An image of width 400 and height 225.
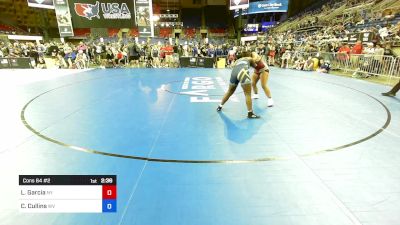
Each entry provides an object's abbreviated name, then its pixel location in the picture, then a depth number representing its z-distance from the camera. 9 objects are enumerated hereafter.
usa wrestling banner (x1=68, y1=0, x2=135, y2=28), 20.05
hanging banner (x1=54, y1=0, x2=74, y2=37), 17.86
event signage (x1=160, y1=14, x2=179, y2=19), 36.88
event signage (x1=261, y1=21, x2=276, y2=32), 45.79
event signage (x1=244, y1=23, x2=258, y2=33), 38.71
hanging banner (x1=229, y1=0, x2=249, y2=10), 19.81
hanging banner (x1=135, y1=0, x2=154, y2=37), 16.31
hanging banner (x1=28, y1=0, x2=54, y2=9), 18.86
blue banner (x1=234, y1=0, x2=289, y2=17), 36.97
